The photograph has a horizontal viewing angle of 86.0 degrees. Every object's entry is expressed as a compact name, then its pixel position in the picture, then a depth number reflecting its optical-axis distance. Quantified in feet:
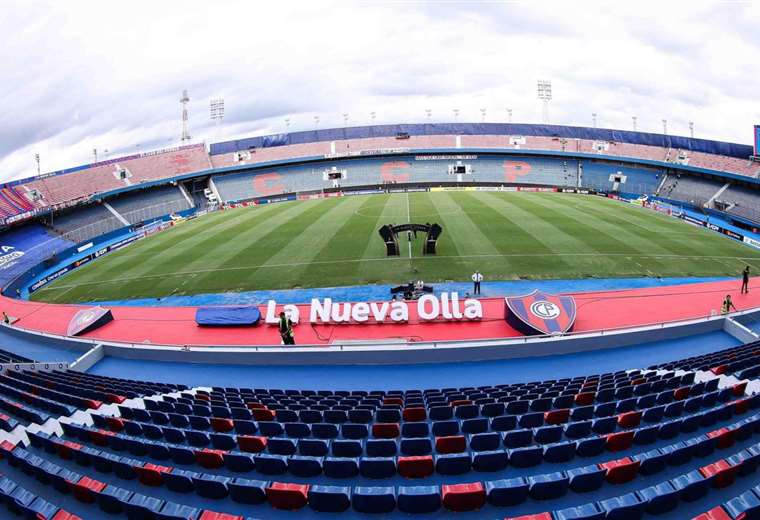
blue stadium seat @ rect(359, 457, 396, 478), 21.38
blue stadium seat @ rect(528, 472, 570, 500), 18.79
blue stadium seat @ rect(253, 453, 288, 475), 22.06
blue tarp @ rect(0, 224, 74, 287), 116.47
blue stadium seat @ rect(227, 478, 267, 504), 19.93
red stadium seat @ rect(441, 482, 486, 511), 18.66
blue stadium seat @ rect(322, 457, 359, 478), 21.56
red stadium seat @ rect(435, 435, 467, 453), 22.98
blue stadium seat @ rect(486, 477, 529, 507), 18.70
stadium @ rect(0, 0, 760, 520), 19.95
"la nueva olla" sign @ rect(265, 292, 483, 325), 57.98
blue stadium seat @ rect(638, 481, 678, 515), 17.29
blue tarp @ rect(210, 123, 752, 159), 236.02
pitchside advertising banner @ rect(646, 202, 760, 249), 111.25
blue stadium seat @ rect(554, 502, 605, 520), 16.11
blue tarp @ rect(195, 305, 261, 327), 61.57
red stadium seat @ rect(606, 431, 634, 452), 22.53
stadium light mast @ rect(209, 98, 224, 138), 270.87
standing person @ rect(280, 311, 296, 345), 49.78
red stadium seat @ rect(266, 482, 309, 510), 19.42
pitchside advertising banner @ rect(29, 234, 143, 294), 108.31
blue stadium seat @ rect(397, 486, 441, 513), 18.57
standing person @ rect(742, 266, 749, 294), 66.51
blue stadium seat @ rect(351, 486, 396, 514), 18.66
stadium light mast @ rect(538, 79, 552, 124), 283.38
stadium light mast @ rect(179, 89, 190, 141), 256.73
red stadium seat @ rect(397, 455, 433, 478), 21.34
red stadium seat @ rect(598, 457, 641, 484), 19.69
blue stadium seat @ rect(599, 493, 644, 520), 16.66
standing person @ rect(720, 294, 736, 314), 53.98
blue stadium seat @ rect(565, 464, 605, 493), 19.19
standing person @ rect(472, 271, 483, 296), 72.90
